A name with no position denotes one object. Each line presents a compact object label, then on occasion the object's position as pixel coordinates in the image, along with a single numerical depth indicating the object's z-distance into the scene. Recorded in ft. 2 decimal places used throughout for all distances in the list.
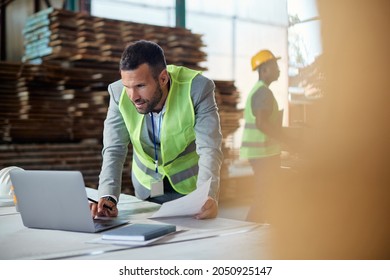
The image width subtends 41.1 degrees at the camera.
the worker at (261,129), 12.61
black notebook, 4.73
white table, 4.48
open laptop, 4.98
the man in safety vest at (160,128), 6.75
